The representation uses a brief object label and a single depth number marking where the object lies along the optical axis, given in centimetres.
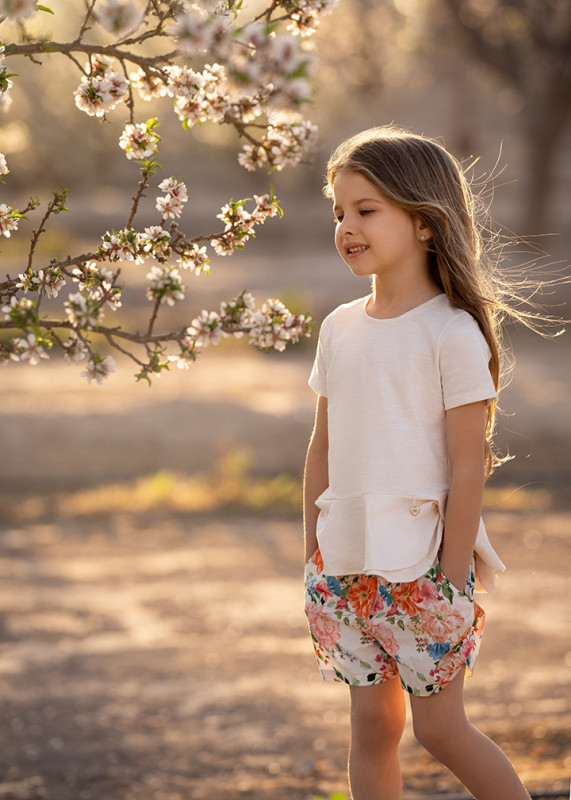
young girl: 401
